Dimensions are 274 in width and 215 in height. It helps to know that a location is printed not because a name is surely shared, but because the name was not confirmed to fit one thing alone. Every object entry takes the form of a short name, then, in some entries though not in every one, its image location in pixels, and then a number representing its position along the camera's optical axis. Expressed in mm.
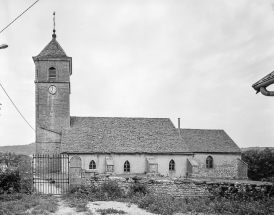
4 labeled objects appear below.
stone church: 29969
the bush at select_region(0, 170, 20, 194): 14109
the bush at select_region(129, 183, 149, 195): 14319
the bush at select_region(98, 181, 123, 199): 13981
